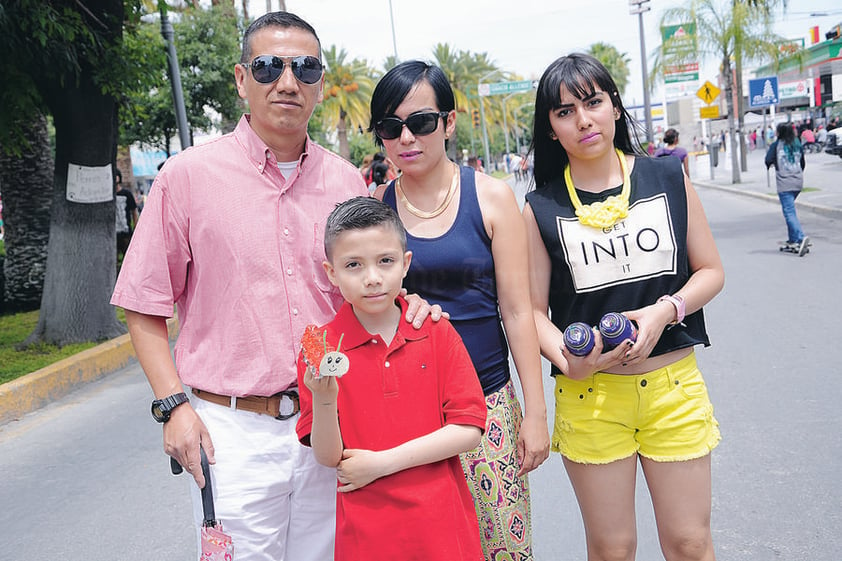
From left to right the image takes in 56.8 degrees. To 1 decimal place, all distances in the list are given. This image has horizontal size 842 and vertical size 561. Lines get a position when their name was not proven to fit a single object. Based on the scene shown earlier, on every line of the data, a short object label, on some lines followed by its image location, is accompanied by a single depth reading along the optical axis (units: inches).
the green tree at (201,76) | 795.4
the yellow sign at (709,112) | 996.6
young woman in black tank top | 100.3
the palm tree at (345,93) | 1530.5
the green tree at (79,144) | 334.6
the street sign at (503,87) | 1487.5
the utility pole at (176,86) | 485.4
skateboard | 436.5
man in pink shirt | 92.9
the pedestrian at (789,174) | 444.8
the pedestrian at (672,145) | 588.4
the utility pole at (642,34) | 1211.9
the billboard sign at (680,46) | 1031.6
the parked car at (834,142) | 1174.1
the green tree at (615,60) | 2792.3
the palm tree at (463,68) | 2193.7
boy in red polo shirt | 84.6
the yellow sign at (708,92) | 960.9
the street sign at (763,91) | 978.7
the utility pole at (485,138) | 2016.2
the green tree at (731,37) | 987.3
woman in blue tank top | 98.7
